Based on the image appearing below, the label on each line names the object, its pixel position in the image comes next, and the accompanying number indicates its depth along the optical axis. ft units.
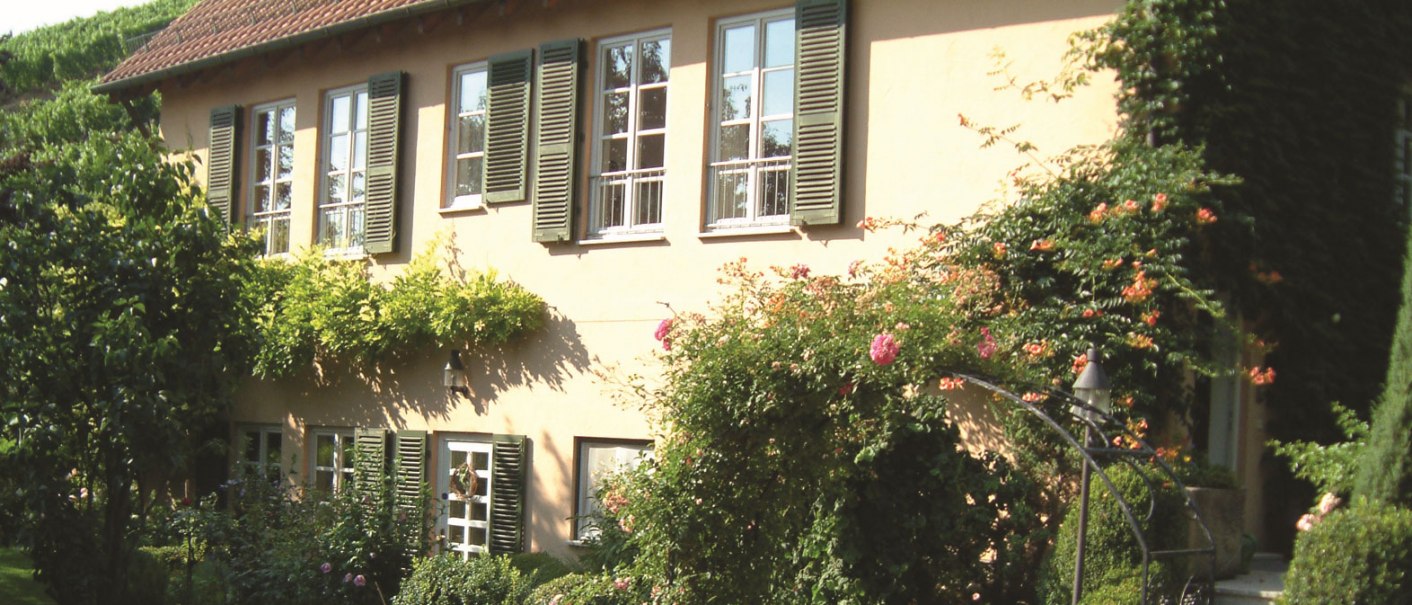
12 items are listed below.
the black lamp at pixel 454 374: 44.57
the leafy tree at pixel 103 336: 32.63
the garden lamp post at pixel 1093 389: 25.45
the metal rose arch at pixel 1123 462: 25.50
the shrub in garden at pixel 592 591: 30.91
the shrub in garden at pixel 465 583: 35.06
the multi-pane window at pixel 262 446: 51.88
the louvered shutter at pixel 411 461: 46.01
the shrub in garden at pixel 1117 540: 29.22
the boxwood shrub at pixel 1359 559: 25.61
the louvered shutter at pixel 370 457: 41.14
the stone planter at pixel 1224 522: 31.19
